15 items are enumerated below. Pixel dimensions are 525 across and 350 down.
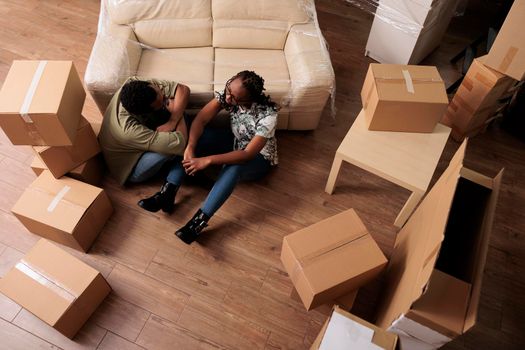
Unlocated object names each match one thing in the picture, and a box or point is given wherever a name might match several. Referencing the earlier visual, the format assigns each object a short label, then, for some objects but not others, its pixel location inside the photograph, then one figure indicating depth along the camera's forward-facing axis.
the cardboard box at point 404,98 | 1.77
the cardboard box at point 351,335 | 1.30
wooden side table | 1.79
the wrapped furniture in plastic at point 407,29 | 2.42
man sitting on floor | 1.77
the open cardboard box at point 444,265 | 1.15
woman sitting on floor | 1.83
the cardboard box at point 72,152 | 1.78
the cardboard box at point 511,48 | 1.81
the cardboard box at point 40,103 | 1.60
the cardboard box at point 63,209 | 1.77
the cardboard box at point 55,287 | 1.58
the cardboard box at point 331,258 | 1.53
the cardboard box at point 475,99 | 2.10
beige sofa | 2.12
